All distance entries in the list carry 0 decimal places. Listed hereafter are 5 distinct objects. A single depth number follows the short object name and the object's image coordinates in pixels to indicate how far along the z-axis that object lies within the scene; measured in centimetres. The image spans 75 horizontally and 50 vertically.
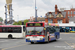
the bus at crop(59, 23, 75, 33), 7412
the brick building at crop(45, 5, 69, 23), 8600
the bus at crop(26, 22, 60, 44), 1923
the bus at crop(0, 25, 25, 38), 3161
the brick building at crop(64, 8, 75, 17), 12527
